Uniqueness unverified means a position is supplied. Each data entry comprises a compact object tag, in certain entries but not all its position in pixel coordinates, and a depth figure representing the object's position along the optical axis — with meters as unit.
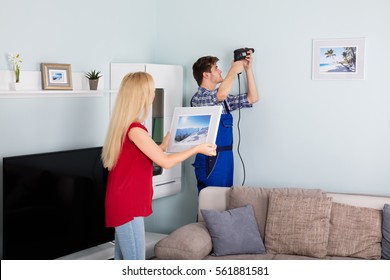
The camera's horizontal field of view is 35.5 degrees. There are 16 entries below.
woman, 3.05
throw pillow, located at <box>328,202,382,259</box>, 3.68
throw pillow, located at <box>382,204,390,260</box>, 3.65
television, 3.49
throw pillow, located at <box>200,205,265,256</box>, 3.80
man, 4.32
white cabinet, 4.45
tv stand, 4.00
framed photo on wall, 4.19
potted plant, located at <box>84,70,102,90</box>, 4.14
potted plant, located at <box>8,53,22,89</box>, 3.59
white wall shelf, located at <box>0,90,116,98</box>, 3.57
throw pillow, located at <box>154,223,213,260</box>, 3.63
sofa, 3.68
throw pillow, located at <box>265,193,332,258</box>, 3.72
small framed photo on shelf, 3.80
